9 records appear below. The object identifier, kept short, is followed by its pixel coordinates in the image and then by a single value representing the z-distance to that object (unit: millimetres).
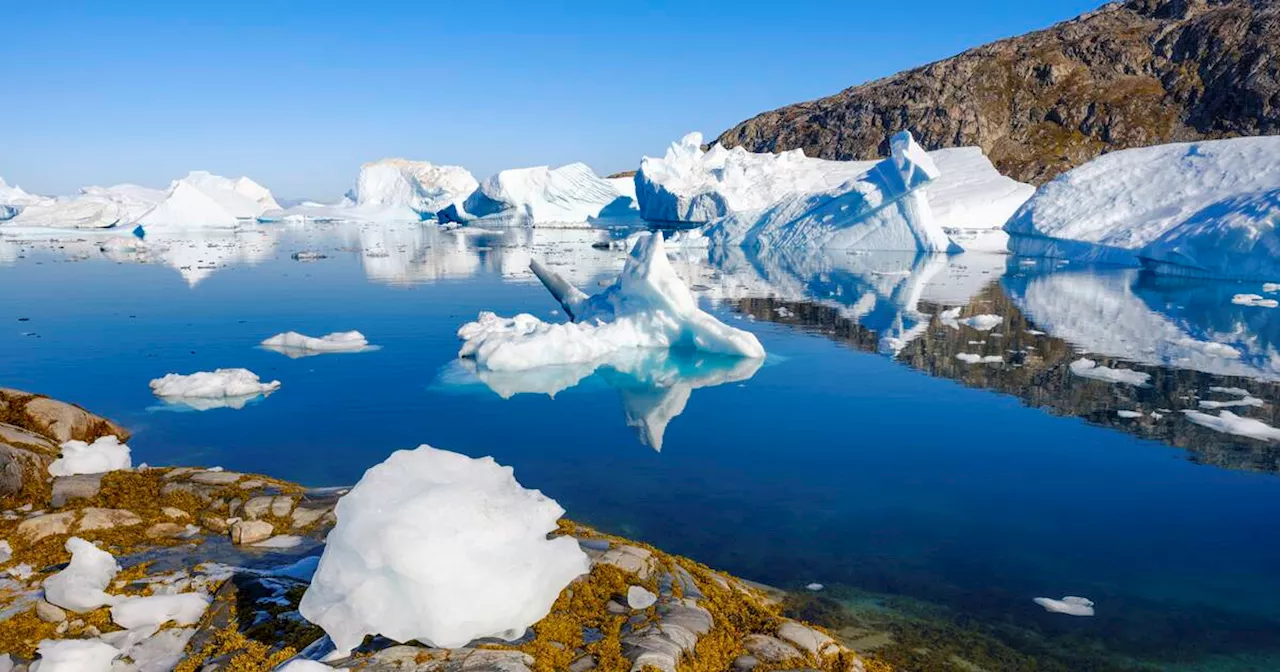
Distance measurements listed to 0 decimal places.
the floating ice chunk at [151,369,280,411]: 12531
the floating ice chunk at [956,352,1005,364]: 16047
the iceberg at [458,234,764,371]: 15195
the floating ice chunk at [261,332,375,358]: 16391
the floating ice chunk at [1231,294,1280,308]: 22578
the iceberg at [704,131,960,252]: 34531
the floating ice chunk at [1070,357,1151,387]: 14216
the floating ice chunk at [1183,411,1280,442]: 10984
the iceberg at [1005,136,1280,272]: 26656
